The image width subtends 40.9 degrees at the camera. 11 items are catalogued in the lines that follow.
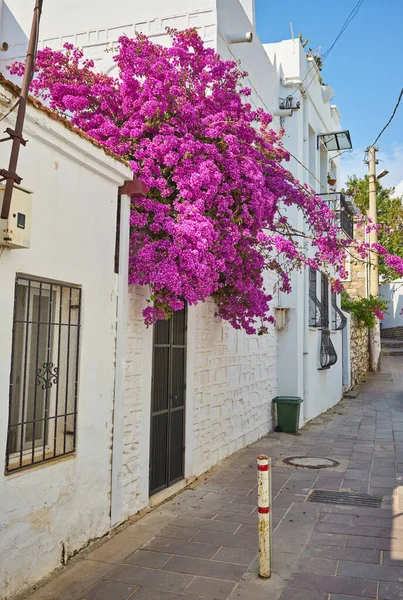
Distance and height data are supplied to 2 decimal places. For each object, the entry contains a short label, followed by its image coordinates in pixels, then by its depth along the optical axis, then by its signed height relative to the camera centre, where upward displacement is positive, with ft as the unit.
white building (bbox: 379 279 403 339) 107.86 +6.92
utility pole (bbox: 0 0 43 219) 11.35 +4.43
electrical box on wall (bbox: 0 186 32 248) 11.89 +2.52
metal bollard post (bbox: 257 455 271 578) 13.49 -4.41
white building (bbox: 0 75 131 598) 12.59 -0.45
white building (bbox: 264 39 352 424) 38.01 +4.39
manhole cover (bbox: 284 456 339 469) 26.32 -6.09
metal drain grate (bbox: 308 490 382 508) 20.30 -6.05
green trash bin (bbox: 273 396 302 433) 35.53 -4.77
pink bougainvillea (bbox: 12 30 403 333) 18.33 +6.75
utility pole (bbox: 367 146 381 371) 74.95 +8.50
